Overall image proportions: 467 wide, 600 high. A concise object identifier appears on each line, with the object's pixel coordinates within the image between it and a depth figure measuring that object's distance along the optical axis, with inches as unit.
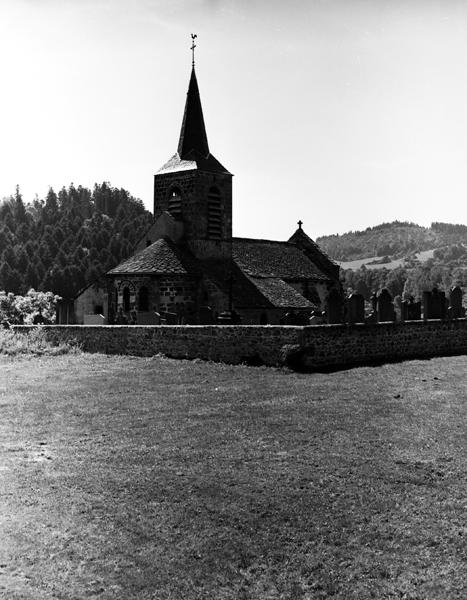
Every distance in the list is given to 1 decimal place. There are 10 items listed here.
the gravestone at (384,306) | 1011.8
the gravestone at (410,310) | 1102.4
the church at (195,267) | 1343.5
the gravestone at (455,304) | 1153.4
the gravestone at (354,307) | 927.0
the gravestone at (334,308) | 919.0
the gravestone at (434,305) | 1087.6
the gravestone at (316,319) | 1155.3
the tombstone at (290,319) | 964.0
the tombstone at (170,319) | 1168.8
